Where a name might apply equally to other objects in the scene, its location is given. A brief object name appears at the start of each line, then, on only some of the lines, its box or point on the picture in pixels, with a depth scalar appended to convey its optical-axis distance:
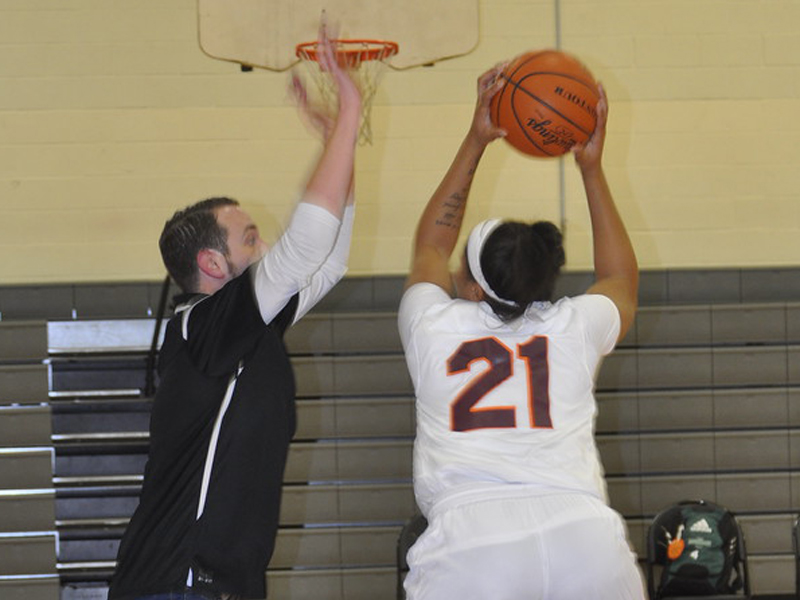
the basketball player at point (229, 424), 5.48
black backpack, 11.03
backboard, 13.50
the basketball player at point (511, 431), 5.39
